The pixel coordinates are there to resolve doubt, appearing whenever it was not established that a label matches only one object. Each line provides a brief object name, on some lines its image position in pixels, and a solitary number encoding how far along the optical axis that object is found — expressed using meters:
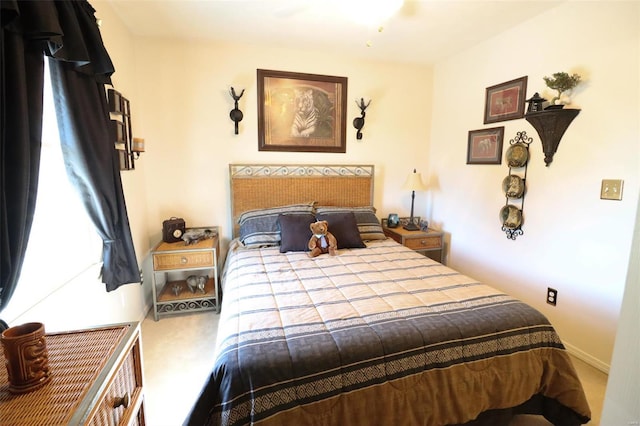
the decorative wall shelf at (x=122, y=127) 2.14
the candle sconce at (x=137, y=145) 2.53
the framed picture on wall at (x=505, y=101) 2.53
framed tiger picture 3.07
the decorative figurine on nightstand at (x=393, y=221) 3.49
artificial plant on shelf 2.10
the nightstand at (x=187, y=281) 2.63
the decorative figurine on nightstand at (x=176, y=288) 2.81
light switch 1.92
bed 1.17
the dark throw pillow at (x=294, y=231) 2.58
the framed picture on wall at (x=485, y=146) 2.75
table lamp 3.30
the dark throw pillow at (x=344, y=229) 2.69
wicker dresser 0.77
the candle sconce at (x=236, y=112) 2.94
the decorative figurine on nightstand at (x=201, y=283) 2.84
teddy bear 2.49
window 1.38
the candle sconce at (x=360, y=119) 3.32
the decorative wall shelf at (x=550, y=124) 2.15
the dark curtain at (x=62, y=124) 1.02
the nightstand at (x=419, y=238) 3.23
